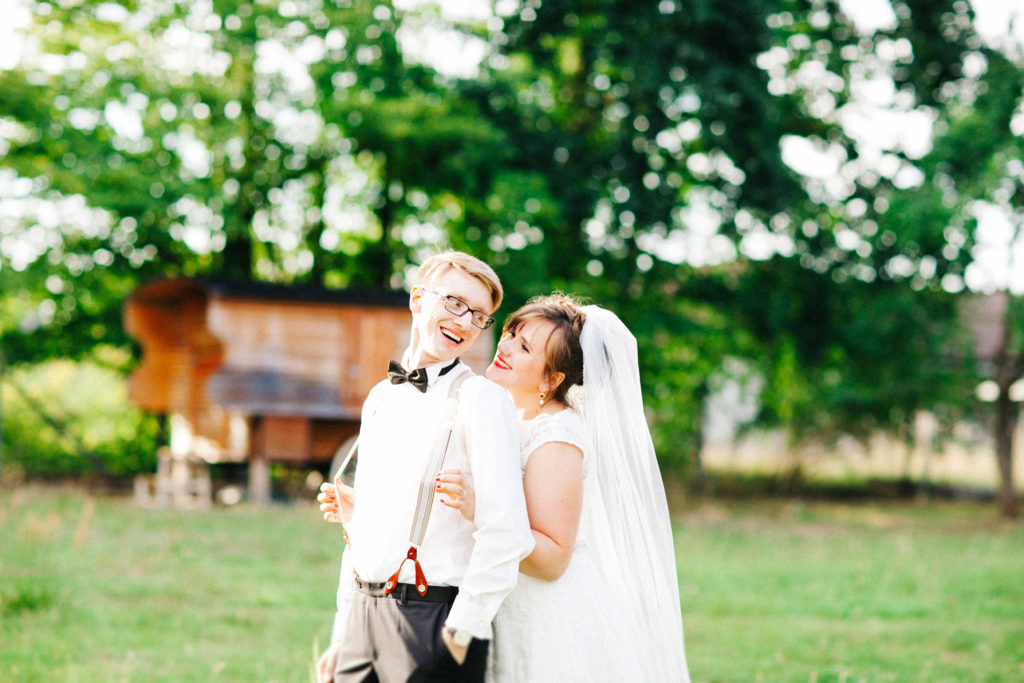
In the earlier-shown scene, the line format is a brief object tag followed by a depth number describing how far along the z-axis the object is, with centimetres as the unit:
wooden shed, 1483
